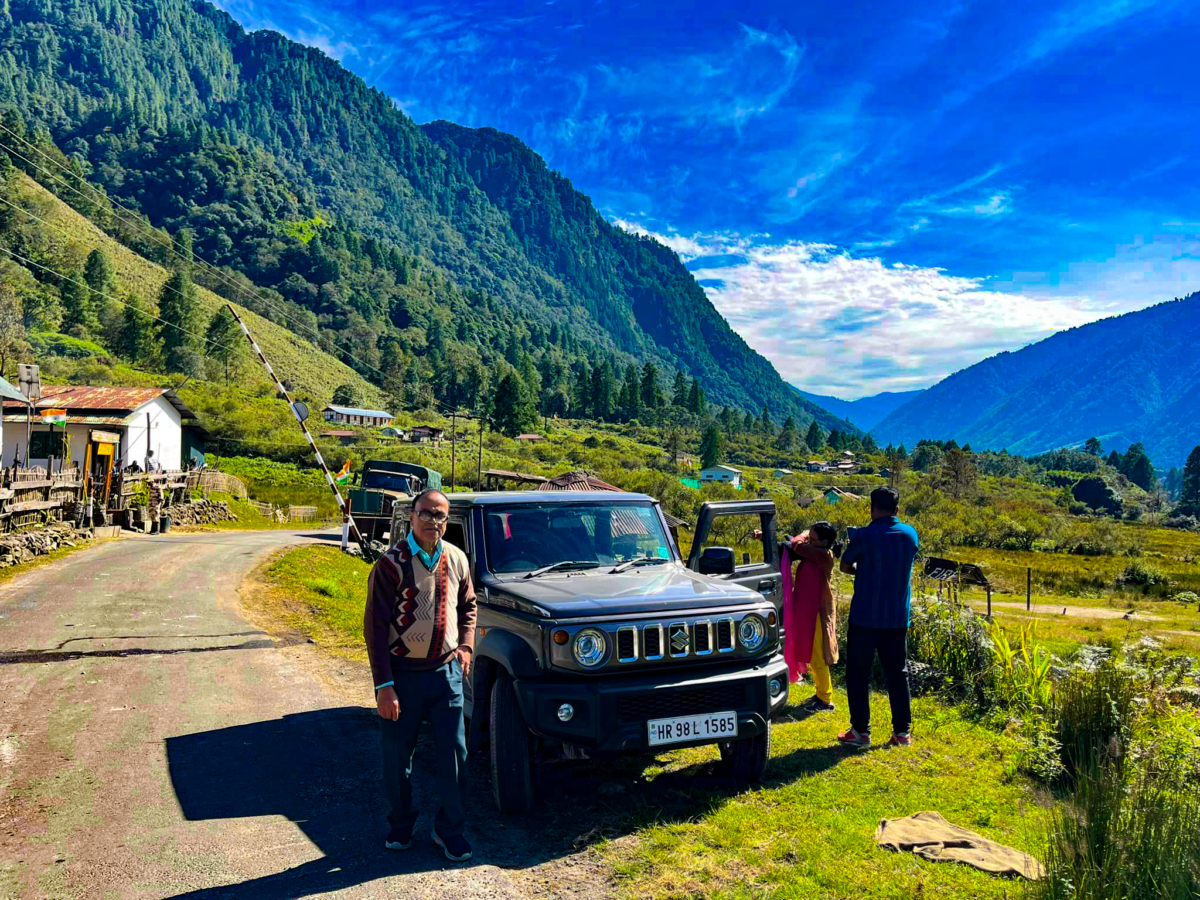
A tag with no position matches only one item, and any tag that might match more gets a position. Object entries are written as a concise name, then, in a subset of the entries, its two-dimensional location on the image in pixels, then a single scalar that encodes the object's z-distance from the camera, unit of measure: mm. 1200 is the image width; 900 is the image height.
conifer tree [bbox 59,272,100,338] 106000
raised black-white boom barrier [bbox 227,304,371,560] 18844
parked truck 28031
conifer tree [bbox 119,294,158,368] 103562
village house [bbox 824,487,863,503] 79188
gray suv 4746
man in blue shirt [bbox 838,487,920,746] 6332
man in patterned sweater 4312
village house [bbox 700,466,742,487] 114119
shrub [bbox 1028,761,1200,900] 3088
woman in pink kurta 7398
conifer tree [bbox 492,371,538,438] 118312
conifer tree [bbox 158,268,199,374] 102188
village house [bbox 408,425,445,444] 98562
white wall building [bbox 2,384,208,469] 29823
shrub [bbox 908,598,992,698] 8211
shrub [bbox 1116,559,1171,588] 52062
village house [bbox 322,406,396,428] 107500
